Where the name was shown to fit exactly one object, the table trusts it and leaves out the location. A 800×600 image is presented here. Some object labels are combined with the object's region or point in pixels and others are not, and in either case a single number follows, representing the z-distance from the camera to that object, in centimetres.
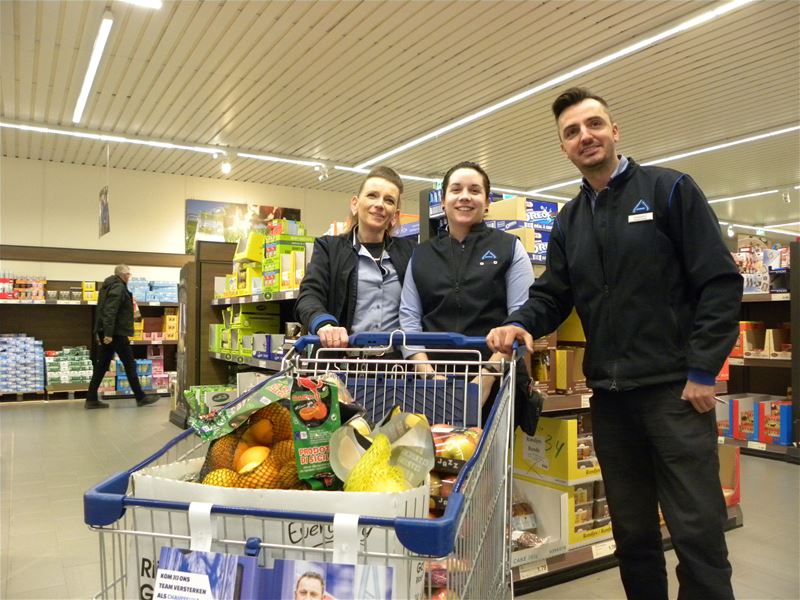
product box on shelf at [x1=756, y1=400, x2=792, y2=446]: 497
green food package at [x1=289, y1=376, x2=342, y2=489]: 106
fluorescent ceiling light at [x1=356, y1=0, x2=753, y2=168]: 584
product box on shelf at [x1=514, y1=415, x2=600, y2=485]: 261
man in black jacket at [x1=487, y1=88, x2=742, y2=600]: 156
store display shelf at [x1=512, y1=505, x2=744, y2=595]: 246
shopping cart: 83
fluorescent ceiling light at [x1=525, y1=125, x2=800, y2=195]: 926
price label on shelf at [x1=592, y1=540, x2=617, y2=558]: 272
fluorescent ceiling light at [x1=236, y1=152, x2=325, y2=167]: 1036
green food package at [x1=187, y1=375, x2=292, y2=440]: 115
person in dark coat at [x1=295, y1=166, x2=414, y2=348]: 231
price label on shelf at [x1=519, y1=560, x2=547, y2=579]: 245
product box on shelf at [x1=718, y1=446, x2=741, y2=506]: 331
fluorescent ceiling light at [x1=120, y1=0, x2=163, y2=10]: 552
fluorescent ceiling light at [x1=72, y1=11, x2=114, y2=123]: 579
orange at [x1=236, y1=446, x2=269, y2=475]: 111
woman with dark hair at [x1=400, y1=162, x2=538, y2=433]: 215
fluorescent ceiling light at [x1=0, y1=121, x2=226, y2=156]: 867
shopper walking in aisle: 819
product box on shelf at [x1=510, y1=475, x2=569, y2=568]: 251
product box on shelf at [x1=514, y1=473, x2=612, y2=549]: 265
